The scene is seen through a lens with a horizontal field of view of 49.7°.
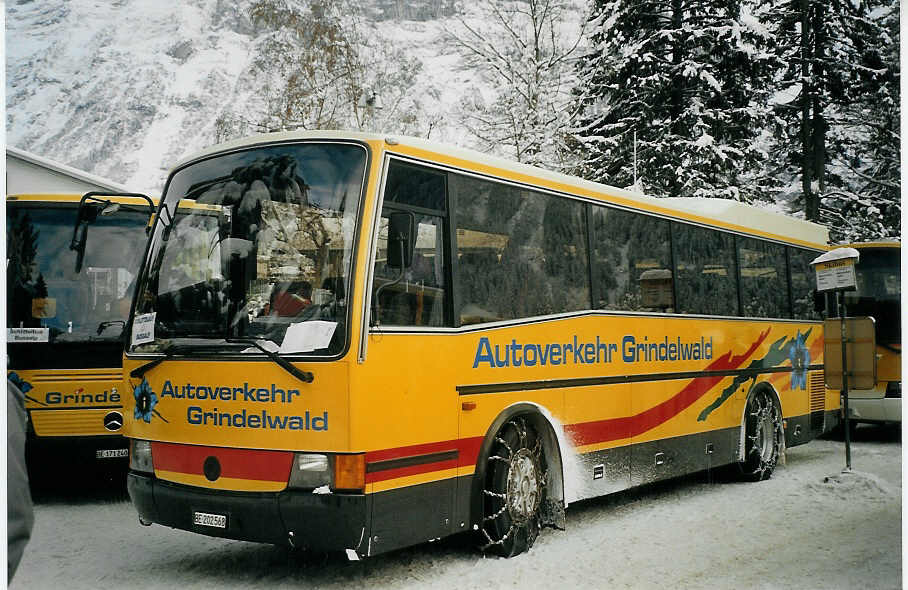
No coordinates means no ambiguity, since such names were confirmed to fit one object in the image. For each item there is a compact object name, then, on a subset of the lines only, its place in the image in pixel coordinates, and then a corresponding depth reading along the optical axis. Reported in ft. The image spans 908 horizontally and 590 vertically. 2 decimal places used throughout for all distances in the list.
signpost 35.04
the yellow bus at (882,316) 47.34
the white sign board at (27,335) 29.35
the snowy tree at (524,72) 68.03
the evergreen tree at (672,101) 64.59
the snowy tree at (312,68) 68.85
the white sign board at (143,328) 21.10
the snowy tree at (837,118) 52.90
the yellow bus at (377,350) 18.48
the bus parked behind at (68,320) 29.07
